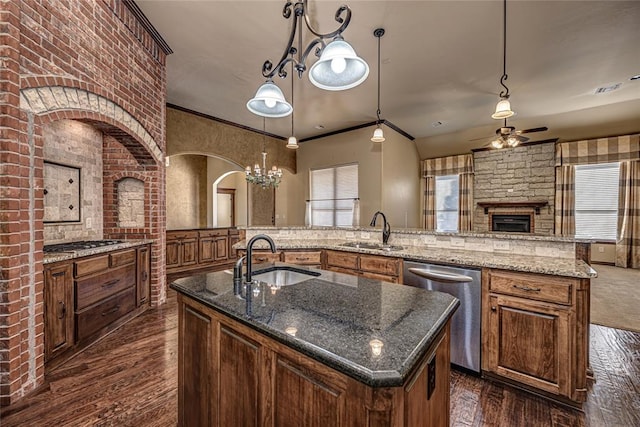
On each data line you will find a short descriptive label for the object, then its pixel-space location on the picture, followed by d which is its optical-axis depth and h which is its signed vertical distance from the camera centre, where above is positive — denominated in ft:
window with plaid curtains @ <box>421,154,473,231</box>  23.41 +2.45
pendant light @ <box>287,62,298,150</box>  13.69 +3.48
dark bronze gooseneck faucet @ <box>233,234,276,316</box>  4.60 -1.19
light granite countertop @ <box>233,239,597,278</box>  6.21 -1.34
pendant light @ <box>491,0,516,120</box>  8.55 +3.33
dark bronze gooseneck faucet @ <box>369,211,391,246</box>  10.17 -0.84
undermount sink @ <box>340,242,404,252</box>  9.72 -1.36
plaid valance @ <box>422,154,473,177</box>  23.39 +4.12
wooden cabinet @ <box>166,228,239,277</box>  17.80 -2.76
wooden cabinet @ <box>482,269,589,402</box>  5.95 -2.83
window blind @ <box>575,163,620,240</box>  19.44 +0.83
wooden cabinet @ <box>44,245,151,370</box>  7.12 -2.74
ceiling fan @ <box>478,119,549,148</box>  10.84 +3.15
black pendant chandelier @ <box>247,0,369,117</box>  4.28 +2.55
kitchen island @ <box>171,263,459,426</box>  2.53 -1.64
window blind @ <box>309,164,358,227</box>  21.16 +1.38
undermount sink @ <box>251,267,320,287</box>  6.12 -1.51
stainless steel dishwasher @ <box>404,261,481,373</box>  7.11 -2.67
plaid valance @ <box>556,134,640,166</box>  18.29 +4.31
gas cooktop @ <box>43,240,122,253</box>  8.20 -1.18
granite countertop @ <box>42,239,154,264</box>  7.04 -1.24
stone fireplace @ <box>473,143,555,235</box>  20.56 +1.90
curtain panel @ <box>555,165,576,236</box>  19.83 +0.90
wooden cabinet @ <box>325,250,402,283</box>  8.68 -1.90
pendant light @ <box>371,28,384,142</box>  12.64 +3.57
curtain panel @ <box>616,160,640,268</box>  18.58 -0.34
